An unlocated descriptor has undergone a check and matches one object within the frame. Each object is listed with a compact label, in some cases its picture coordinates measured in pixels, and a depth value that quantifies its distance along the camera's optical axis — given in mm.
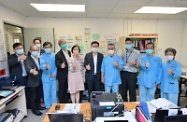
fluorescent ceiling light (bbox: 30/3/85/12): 2949
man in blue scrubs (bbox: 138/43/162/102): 2488
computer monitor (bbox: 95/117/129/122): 1220
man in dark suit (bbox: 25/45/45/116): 2693
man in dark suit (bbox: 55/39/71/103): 2830
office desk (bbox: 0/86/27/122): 2523
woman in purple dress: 2713
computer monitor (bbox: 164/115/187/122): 1140
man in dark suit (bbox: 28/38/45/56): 3088
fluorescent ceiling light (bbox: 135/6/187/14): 3167
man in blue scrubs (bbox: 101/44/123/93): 2643
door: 3918
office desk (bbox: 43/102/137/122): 1499
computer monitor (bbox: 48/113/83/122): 1213
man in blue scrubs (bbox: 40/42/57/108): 2779
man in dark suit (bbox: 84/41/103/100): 2797
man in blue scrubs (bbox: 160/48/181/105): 2231
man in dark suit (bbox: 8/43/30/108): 2678
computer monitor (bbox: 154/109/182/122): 1267
